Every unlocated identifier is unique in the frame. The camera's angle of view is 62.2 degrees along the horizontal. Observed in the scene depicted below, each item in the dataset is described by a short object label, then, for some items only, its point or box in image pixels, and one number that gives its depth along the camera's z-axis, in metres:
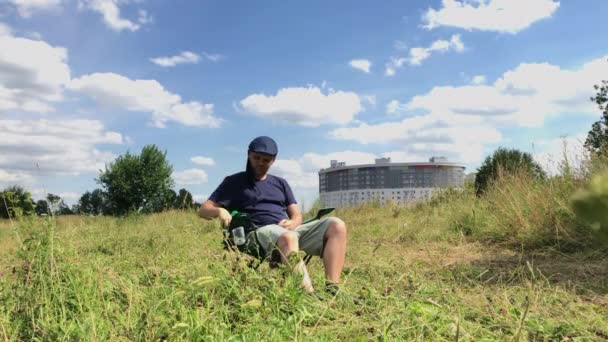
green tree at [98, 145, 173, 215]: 24.59
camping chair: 3.09
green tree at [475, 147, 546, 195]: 17.47
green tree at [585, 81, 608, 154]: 21.57
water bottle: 3.05
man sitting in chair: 3.09
